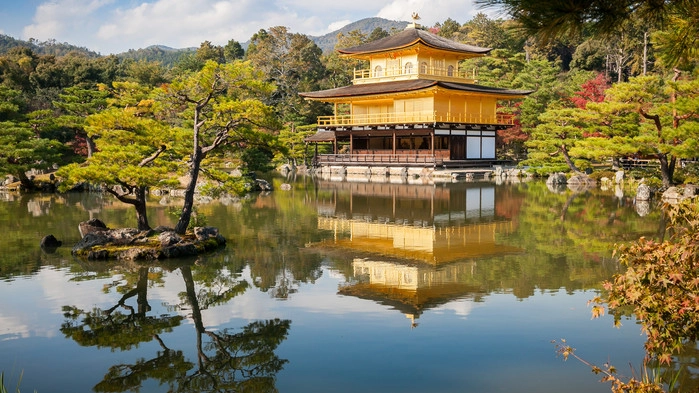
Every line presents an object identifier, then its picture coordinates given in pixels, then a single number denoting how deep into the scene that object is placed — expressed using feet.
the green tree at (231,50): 257.34
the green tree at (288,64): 187.62
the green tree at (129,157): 40.09
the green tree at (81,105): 89.40
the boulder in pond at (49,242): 44.14
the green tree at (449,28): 239.71
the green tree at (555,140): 97.25
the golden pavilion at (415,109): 116.47
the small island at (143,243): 39.86
